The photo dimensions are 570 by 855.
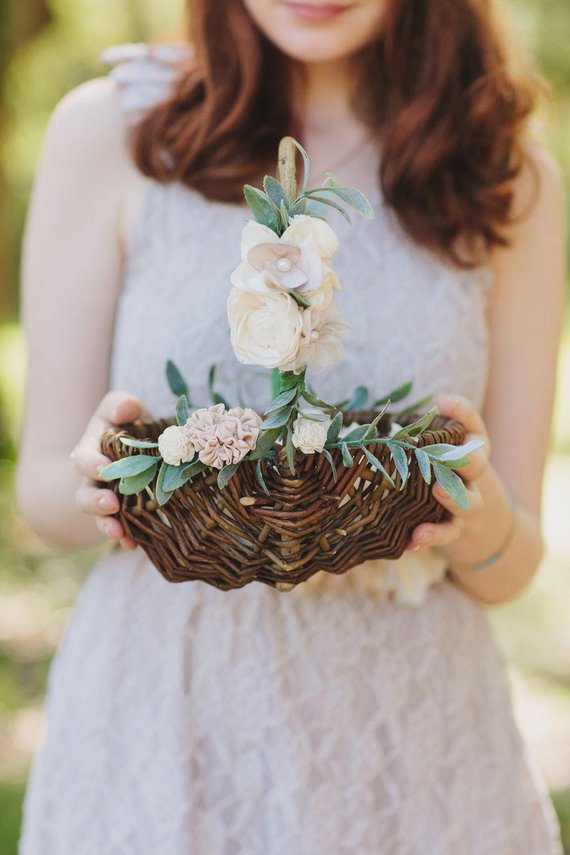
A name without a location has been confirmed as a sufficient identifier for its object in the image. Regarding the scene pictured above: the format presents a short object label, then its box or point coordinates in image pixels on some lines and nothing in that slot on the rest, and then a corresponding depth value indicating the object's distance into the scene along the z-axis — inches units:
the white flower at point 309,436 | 46.3
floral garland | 45.6
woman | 66.5
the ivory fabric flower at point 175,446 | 46.5
